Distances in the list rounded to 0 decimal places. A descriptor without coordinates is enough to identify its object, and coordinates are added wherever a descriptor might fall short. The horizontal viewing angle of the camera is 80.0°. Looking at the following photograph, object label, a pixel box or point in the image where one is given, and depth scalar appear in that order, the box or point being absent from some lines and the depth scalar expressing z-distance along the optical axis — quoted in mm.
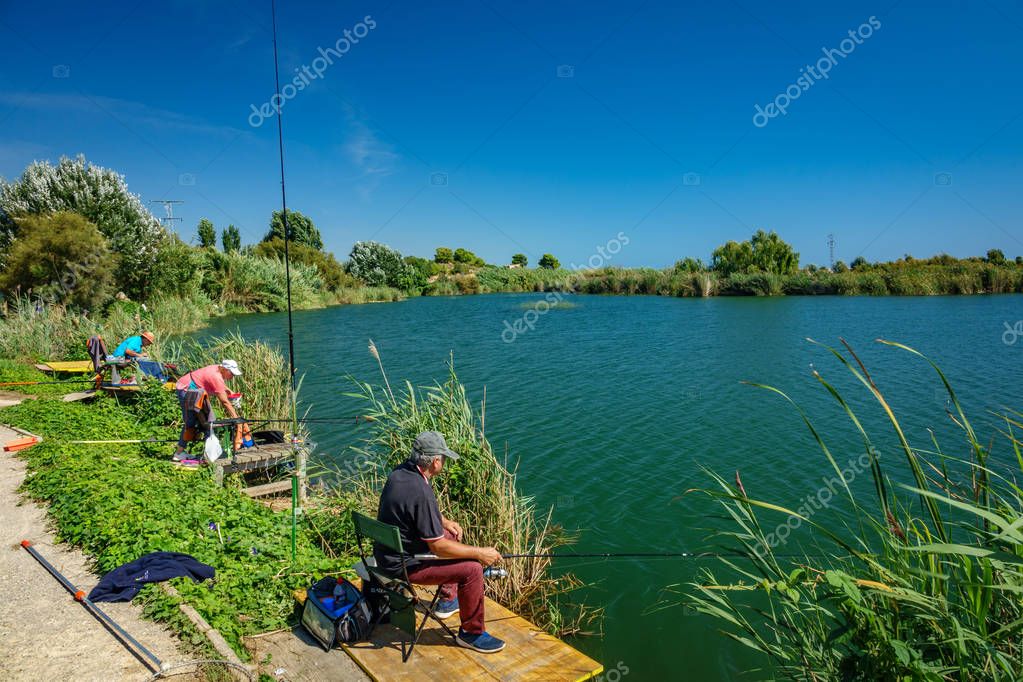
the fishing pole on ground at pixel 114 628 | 3916
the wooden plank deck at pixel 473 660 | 3928
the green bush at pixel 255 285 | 36906
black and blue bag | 4207
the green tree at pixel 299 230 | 59469
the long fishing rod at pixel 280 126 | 7993
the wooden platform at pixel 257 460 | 7883
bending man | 7965
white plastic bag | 7773
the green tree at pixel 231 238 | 71688
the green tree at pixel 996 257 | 48450
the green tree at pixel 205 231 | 67369
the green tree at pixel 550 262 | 101500
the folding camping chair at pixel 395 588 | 4016
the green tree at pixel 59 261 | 20703
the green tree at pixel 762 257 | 50469
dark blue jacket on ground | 4711
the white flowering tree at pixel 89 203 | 26125
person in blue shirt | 12008
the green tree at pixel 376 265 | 56812
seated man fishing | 4125
